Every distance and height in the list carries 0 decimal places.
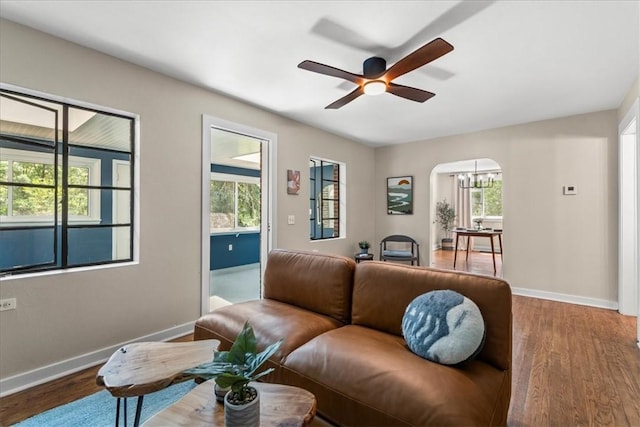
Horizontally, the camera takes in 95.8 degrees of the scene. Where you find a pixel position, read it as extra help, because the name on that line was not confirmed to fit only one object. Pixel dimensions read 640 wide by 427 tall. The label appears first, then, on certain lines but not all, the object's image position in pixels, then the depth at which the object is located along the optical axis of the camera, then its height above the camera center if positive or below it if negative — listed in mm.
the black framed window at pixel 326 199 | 4918 +262
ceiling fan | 1932 +1102
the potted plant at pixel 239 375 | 953 -538
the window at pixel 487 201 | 8555 +387
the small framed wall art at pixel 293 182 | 4074 +460
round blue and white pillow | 1391 -577
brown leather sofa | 1222 -732
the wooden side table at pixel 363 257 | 4965 -738
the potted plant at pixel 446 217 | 8695 -83
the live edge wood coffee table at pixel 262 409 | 1041 -744
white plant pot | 952 -666
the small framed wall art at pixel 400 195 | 5438 +364
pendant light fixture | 7696 +999
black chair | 5059 -669
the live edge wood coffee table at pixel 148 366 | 1254 -734
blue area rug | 1673 -1208
